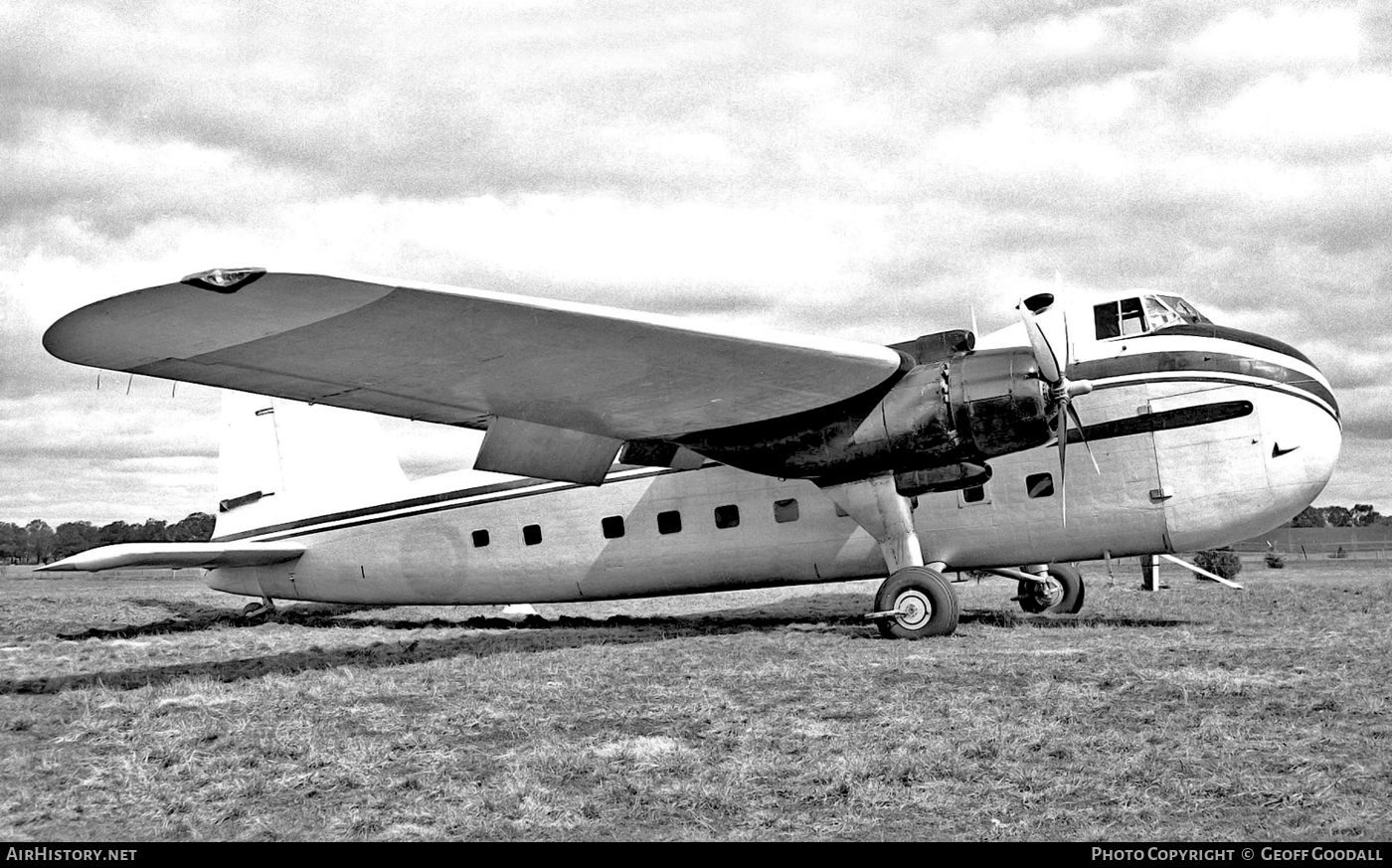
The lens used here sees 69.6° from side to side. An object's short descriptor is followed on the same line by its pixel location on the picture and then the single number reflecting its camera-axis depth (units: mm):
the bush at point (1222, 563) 34469
